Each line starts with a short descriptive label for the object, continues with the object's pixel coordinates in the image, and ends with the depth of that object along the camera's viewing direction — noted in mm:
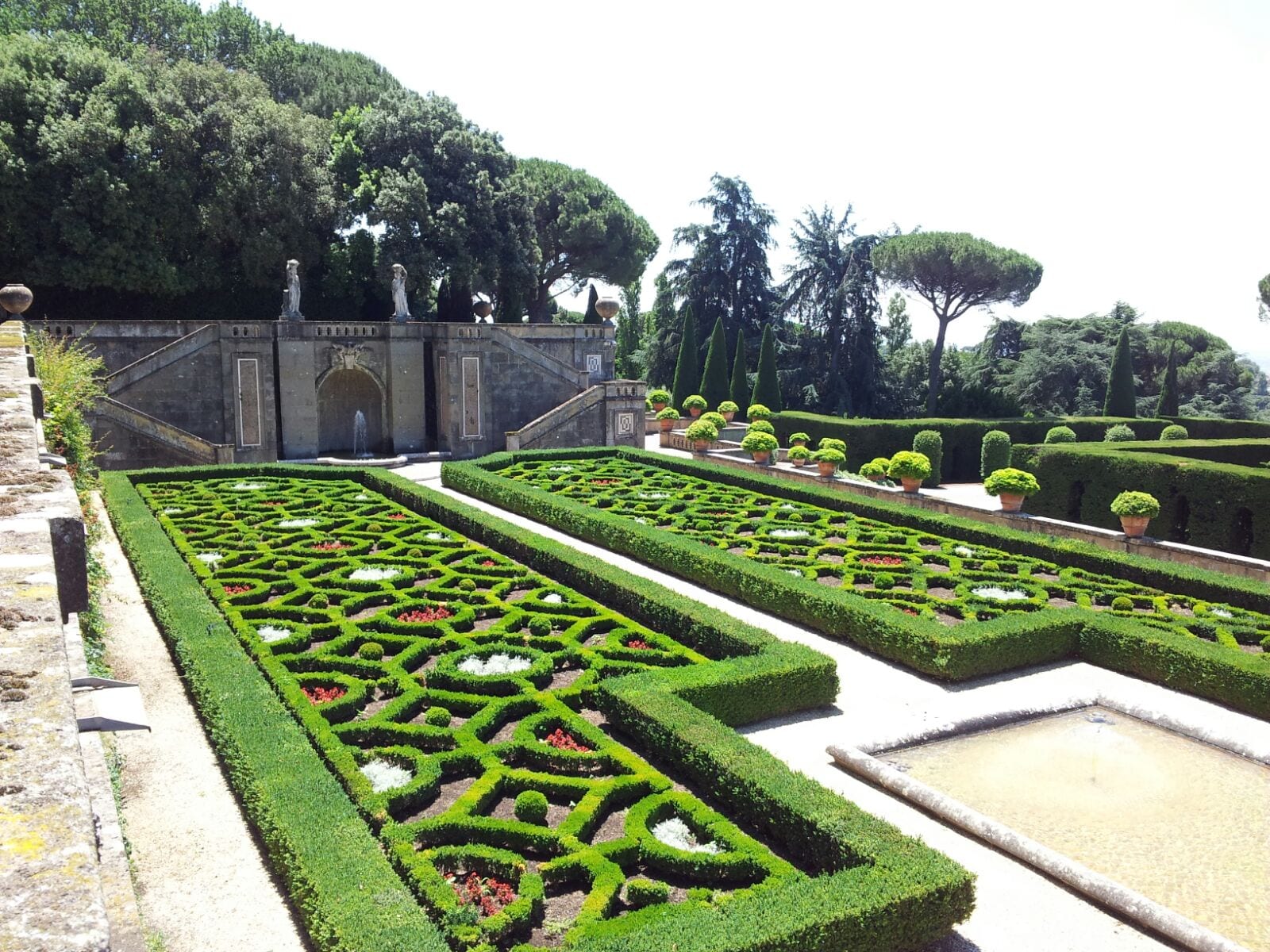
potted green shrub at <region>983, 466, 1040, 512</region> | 20344
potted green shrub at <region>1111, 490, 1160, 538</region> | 17344
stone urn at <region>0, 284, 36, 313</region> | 23078
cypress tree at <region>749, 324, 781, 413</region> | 42375
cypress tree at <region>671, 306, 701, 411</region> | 43750
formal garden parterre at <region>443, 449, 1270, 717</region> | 11203
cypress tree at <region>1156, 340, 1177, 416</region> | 41438
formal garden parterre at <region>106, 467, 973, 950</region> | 6051
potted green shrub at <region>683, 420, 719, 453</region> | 30641
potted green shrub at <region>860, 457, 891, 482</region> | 24203
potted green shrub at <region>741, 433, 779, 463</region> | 27625
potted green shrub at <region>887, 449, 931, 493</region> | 22578
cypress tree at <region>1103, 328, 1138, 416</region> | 39969
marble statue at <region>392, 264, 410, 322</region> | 32312
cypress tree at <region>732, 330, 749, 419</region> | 43125
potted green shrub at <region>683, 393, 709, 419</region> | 39719
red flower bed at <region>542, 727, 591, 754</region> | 8555
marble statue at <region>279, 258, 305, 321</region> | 30031
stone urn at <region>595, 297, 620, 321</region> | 34969
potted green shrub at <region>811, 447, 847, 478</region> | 25234
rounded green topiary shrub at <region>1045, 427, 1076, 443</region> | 29266
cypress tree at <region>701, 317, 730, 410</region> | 42781
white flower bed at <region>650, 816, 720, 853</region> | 7140
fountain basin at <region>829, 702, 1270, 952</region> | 6723
